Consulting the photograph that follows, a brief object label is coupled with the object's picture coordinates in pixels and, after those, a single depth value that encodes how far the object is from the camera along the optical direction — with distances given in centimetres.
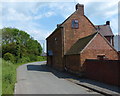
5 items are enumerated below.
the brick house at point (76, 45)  1053
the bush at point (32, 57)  3600
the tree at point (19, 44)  3089
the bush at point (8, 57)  2587
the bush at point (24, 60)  2934
